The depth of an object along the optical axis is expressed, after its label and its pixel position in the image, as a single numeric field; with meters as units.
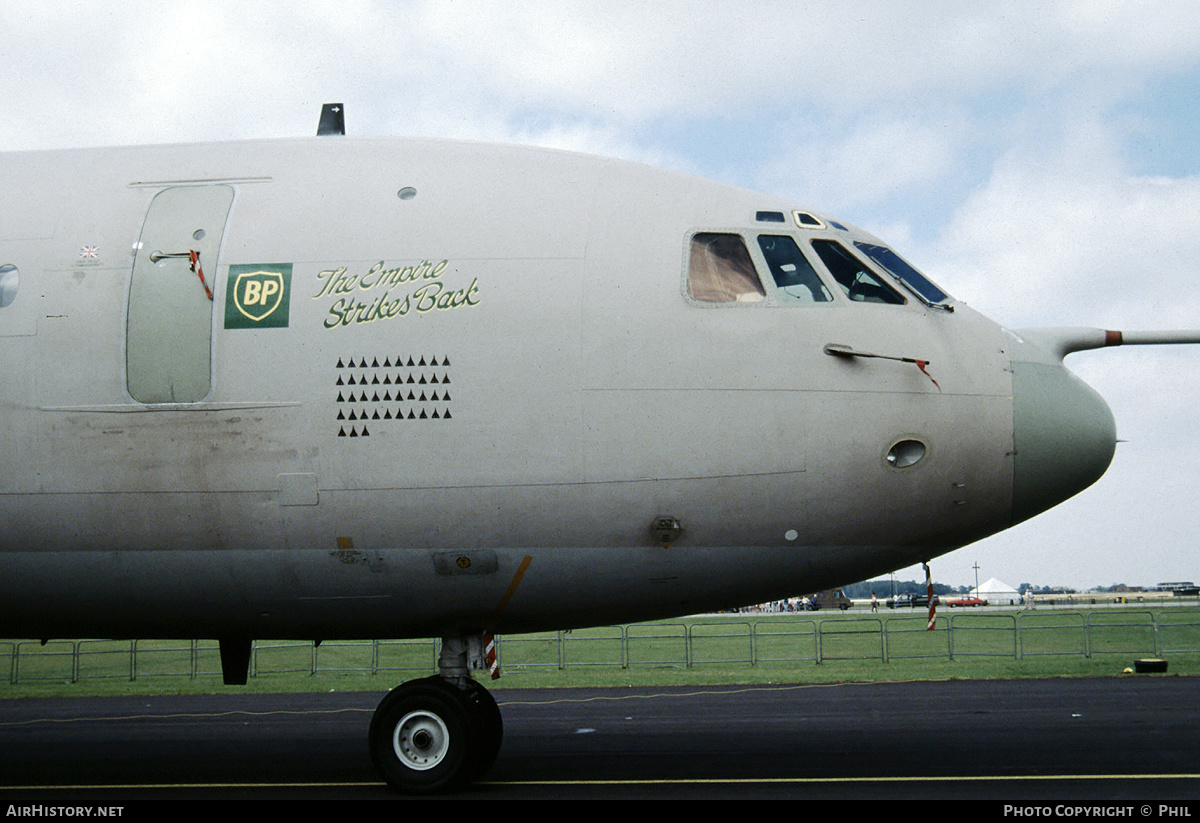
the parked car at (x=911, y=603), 84.50
